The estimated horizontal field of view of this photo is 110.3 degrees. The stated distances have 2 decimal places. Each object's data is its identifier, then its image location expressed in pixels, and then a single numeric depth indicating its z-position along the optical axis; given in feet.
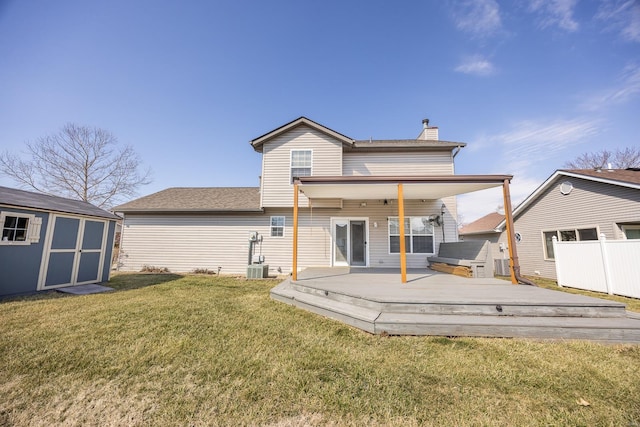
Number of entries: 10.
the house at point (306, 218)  31.37
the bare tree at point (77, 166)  56.13
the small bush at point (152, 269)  33.69
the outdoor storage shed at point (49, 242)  19.11
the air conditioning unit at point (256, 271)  29.86
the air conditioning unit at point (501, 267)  31.91
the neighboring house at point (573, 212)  25.98
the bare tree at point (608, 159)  57.41
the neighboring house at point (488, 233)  43.42
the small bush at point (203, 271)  33.53
